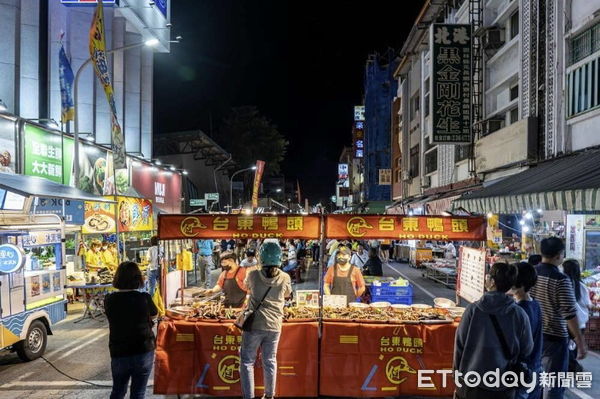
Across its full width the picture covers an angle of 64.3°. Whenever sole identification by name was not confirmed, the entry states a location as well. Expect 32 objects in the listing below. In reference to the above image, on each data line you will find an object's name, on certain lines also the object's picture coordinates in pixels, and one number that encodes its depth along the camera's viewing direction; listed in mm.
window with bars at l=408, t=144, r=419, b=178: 31484
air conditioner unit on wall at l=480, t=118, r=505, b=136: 17547
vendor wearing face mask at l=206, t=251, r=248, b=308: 8422
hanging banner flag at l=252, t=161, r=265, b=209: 31275
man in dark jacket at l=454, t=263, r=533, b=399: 3742
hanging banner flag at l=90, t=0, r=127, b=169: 12656
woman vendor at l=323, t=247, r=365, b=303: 8656
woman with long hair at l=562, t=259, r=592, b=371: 5902
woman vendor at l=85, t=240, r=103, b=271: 15328
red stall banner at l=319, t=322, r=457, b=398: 6355
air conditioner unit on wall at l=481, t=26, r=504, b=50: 17219
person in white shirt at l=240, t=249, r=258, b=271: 10083
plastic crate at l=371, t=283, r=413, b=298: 11461
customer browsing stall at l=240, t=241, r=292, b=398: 5734
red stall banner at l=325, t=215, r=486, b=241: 6562
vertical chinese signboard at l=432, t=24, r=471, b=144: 17016
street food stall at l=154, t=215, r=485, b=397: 6375
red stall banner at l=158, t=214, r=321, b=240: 6609
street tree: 55562
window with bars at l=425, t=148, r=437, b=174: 26828
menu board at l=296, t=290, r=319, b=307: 7852
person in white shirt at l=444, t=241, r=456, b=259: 21844
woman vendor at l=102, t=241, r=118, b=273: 15719
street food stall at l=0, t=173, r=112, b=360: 7746
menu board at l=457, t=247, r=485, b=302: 7062
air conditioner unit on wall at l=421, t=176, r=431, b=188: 28223
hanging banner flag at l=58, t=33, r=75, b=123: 14398
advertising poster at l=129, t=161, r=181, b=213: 25484
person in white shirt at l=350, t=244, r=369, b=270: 13145
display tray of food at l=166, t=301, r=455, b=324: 6617
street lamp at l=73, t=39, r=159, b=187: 13945
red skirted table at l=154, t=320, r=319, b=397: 6418
